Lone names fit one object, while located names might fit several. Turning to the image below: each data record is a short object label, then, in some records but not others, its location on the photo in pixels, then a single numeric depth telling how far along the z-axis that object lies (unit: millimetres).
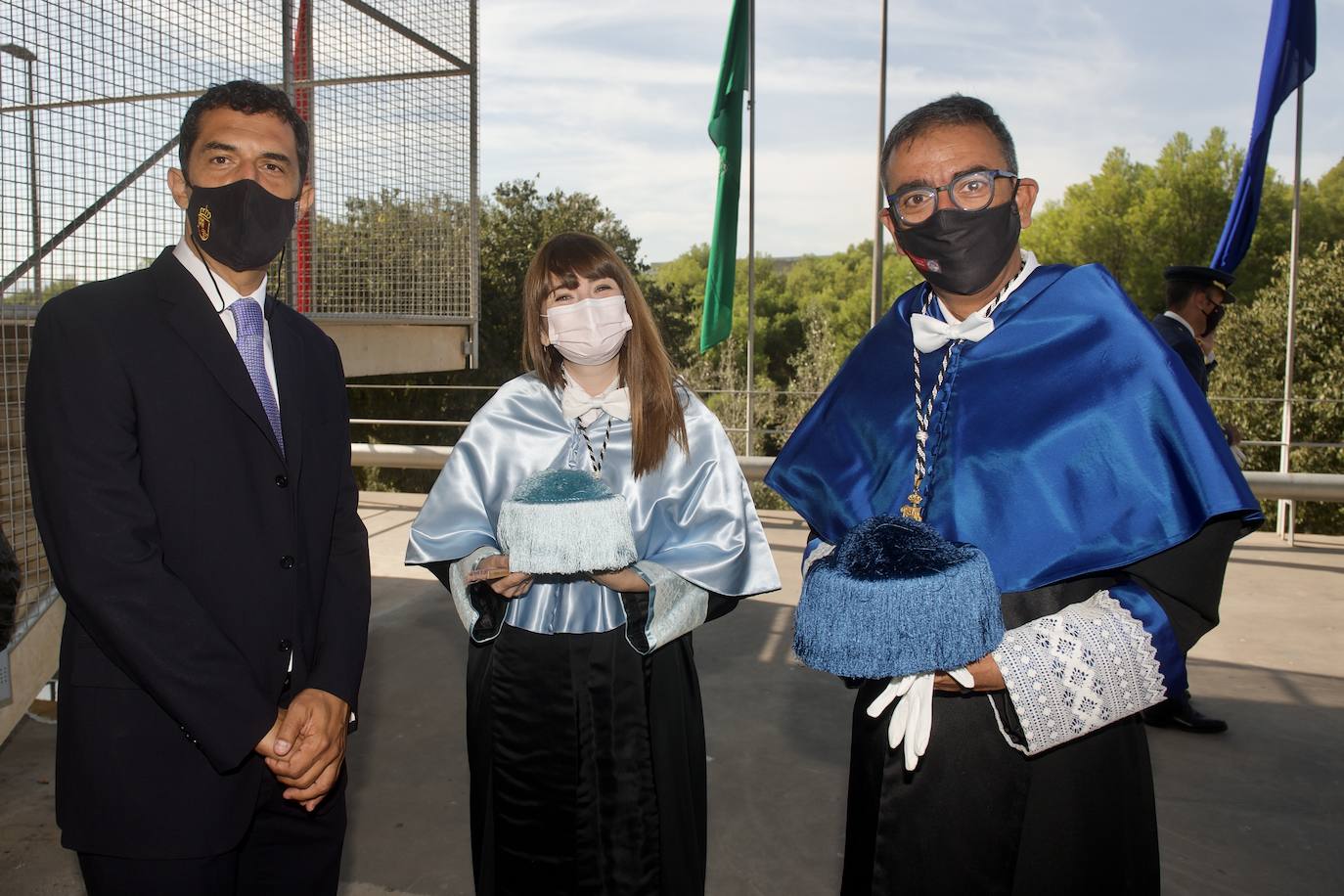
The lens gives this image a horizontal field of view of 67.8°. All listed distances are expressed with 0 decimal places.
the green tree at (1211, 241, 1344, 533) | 26438
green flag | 10617
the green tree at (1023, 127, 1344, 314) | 50781
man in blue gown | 1572
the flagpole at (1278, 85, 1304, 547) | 9094
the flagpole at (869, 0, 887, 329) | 10344
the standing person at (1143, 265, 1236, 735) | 4672
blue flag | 8773
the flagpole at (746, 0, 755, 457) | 10859
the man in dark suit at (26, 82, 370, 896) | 1633
